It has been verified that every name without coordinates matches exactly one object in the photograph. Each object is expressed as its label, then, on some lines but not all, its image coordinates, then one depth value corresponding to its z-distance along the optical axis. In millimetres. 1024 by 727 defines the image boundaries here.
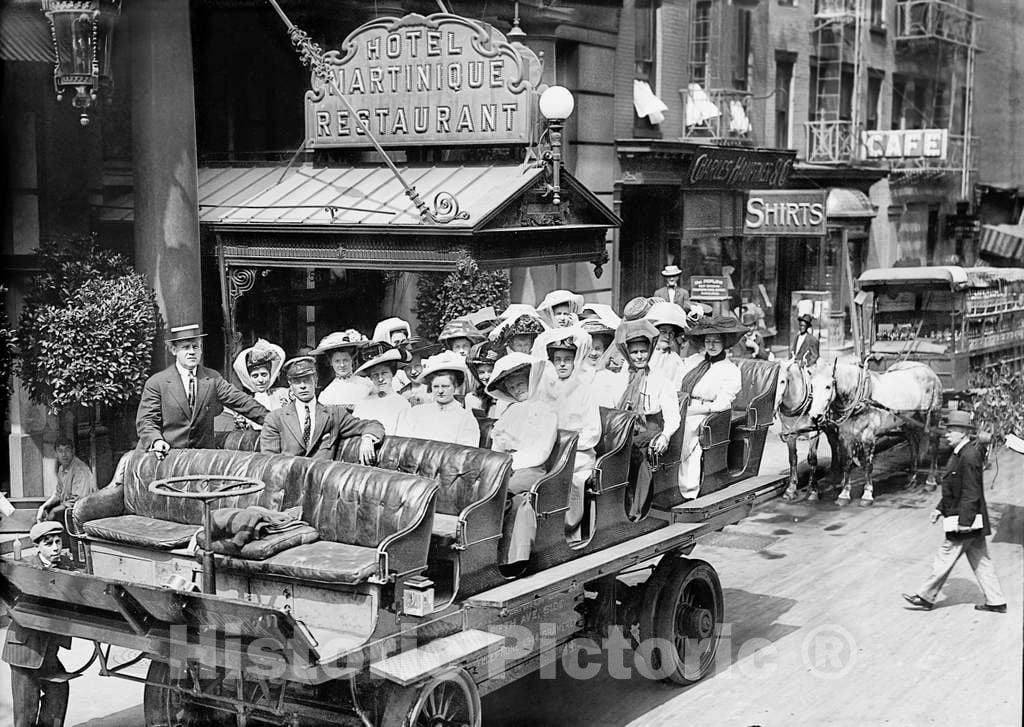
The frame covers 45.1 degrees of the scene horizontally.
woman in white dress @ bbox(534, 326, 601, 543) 7871
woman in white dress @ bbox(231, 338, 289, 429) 9781
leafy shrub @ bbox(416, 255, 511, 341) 15445
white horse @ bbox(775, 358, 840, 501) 13391
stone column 11789
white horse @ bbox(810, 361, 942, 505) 14359
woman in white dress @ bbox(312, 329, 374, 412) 9344
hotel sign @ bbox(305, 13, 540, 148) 12609
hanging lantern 10125
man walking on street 9836
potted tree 10570
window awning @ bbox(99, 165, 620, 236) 12180
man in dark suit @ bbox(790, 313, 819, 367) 15695
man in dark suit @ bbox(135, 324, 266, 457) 8719
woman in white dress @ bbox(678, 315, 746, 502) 9414
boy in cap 6809
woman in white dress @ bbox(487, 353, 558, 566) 7598
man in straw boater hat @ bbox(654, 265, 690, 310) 16562
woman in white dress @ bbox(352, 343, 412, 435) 8305
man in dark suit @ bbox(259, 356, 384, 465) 7840
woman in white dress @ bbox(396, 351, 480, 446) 7879
